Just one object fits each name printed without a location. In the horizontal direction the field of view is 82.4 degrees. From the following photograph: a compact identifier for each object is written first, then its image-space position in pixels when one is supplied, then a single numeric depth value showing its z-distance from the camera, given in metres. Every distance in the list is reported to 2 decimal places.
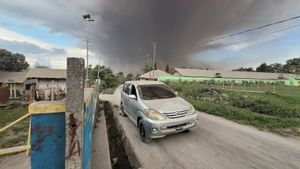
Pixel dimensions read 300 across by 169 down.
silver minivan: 4.89
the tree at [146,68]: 85.93
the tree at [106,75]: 45.94
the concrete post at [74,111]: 2.14
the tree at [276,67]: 100.75
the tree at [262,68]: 89.94
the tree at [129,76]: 94.71
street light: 20.39
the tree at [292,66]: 103.17
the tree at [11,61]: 49.02
